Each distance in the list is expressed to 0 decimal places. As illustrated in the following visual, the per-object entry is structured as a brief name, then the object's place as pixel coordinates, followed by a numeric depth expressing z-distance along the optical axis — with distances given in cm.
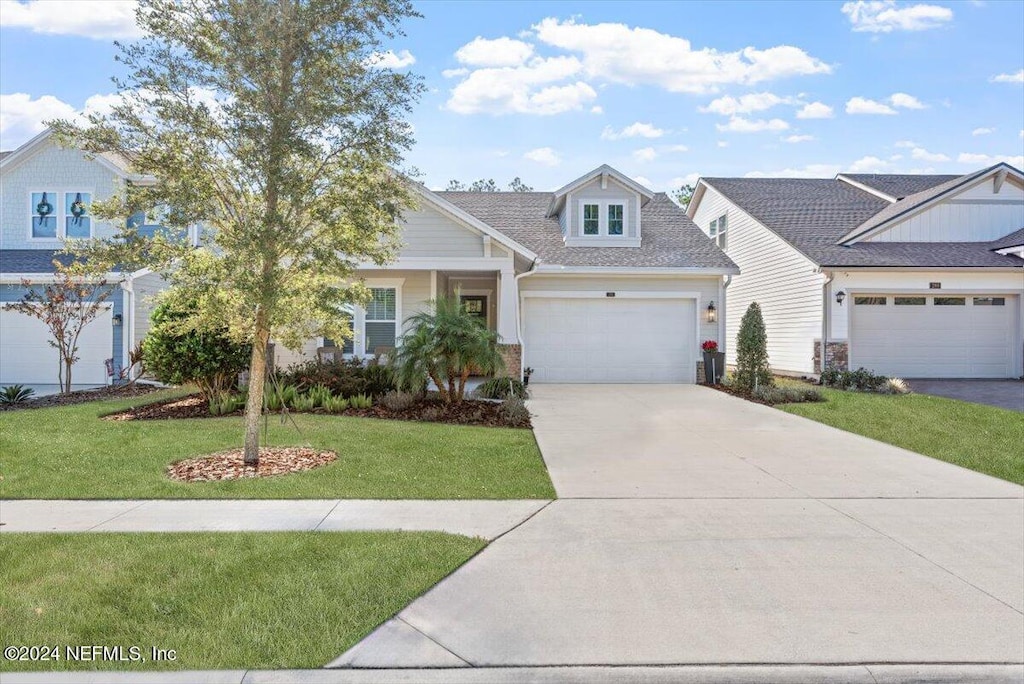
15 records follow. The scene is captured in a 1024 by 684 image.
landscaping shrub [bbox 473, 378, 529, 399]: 1231
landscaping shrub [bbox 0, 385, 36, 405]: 1127
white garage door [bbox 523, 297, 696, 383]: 1622
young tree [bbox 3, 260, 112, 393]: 1270
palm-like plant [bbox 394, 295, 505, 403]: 1034
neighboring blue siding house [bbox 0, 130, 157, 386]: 1572
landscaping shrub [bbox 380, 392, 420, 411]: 1049
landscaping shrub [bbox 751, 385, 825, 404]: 1248
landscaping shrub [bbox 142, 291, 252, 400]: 1038
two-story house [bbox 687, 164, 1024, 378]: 1568
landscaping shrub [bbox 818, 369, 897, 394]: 1305
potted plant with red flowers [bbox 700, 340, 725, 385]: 1599
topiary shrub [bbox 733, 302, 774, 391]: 1398
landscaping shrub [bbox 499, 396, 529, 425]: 970
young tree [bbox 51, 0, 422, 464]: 613
